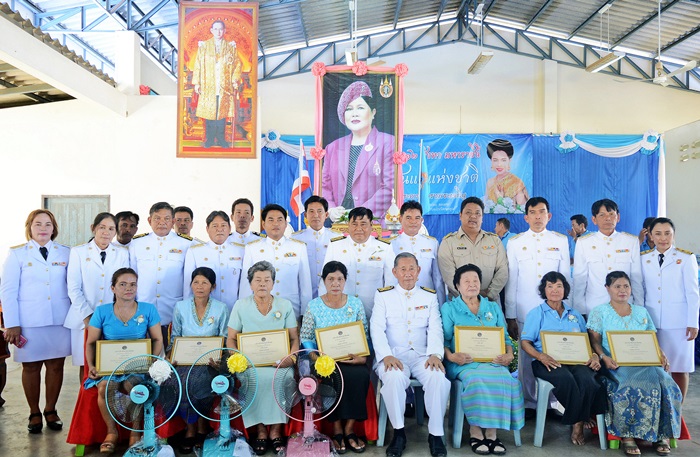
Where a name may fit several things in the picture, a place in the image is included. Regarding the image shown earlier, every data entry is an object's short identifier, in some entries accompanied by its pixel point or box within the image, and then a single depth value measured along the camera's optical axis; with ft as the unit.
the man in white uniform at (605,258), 14.06
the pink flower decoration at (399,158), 22.67
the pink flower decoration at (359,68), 22.71
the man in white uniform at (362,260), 14.16
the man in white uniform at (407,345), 11.65
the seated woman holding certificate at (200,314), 12.34
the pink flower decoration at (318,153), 22.89
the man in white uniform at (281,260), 14.05
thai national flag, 27.53
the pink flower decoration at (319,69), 22.88
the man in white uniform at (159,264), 14.02
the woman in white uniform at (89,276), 13.16
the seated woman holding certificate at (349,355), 11.76
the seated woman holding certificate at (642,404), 11.53
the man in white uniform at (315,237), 15.57
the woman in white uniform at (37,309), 12.78
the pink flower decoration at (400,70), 22.84
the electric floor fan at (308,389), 10.86
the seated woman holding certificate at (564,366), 11.76
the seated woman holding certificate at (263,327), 11.67
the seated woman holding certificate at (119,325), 11.56
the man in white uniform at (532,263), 14.26
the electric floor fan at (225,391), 10.87
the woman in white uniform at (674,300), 13.42
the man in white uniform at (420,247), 14.80
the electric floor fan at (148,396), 10.58
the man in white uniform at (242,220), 15.01
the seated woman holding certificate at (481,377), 11.59
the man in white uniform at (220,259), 14.17
